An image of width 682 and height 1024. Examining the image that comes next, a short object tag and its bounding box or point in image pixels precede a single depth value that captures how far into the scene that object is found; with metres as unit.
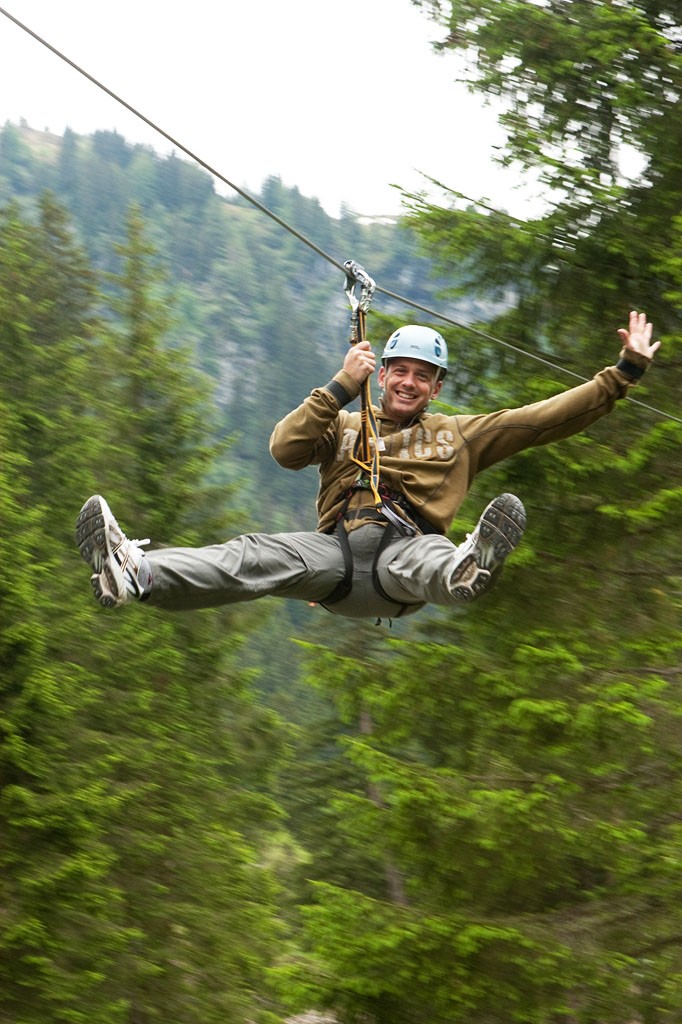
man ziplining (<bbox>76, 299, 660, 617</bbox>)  8.80
